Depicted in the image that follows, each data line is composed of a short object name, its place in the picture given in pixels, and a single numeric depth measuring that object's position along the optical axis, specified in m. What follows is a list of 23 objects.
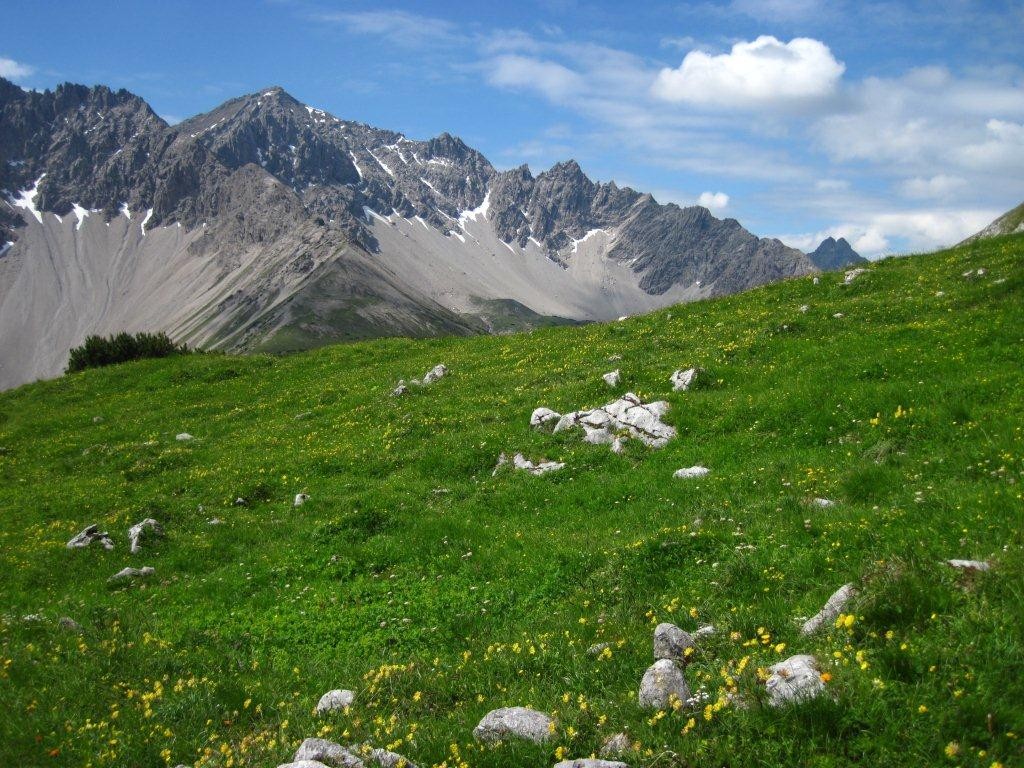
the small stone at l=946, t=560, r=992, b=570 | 7.73
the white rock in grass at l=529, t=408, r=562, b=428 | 22.88
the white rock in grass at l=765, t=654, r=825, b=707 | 6.54
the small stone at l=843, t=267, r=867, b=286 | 31.05
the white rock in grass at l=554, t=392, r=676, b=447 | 20.25
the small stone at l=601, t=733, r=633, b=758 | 6.72
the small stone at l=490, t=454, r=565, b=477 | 19.81
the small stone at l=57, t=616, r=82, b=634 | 12.84
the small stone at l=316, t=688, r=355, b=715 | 9.37
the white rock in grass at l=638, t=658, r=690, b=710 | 7.18
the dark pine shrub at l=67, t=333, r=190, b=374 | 46.72
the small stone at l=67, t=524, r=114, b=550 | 18.56
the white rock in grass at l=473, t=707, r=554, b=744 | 7.31
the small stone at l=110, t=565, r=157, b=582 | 16.87
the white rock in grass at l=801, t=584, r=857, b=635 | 7.96
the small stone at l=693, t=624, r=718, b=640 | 8.66
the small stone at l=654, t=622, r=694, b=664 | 8.23
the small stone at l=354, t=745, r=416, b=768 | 7.28
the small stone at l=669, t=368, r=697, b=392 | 22.88
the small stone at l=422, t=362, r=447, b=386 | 31.30
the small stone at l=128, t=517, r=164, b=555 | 18.45
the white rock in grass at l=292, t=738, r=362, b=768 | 7.37
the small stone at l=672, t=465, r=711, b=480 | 17.06
